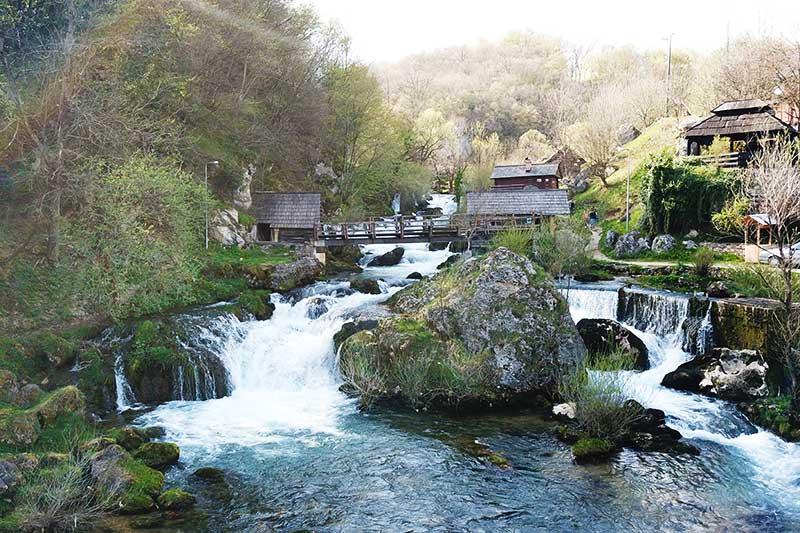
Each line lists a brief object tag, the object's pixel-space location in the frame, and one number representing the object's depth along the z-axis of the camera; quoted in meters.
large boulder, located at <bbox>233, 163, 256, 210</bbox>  34.66
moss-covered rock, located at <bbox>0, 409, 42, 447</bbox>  12.80
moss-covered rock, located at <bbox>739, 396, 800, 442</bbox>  14.56
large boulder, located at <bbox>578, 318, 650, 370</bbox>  19.69
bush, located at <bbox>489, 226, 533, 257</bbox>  25.11
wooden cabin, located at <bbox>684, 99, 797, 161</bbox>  33.34
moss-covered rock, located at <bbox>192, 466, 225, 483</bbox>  12.80
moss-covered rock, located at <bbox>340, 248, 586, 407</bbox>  16.95
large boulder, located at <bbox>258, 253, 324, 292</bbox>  26.97
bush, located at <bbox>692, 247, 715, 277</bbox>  24.20
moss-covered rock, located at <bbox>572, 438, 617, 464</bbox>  13.45
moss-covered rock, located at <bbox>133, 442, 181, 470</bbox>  13.30
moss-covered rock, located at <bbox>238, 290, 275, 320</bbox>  23.08
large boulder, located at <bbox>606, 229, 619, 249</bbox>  34.44
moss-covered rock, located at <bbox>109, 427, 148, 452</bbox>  13.73
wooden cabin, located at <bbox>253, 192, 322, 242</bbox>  33.94
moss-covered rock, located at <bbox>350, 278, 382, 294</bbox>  26.56
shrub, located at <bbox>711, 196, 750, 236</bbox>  27.10
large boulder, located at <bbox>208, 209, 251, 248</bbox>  30.48
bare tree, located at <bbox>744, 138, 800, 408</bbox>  15.50
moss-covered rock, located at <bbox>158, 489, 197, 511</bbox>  11.52
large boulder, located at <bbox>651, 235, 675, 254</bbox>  30.70
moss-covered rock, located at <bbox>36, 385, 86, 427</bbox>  13.92
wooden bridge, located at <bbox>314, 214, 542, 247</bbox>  32.00
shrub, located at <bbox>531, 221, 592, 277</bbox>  24.52
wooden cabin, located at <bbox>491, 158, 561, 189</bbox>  51.66
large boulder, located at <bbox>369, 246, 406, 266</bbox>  35.47
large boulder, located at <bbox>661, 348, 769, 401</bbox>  17.02
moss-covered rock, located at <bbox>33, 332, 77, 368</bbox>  17.17
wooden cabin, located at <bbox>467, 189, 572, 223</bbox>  34.47
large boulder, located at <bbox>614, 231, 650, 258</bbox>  31.81
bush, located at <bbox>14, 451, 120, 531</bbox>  10.27
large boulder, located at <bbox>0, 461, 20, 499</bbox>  11.03
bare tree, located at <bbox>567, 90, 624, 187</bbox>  50.75
